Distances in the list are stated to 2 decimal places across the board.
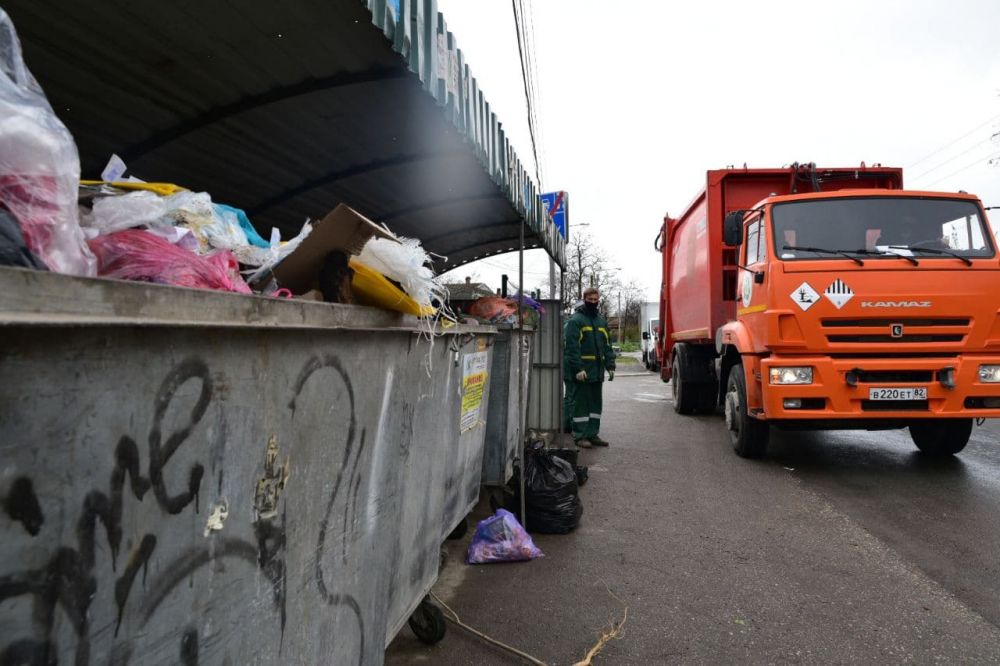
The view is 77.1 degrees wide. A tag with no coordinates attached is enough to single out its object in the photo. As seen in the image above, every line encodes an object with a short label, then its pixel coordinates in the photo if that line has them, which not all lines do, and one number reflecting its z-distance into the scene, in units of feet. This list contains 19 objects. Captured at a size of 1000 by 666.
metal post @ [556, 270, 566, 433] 23.04
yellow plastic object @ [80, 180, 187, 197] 6.02
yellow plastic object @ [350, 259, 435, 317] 6.57
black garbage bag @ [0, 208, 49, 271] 3.34
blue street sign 38.09
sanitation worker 24.04
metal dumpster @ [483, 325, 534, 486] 15.16
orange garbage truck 18.17
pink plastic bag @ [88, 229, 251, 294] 4.49
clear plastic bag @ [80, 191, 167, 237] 4.78
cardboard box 6.57
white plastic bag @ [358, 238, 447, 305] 6.77
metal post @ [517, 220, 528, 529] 14.02
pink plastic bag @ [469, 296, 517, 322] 16.66
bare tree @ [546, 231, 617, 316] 137.80
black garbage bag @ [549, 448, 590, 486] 17.29
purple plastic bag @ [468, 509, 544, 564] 12.87
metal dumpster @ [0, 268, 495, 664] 2.96
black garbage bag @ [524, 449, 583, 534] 14.53
